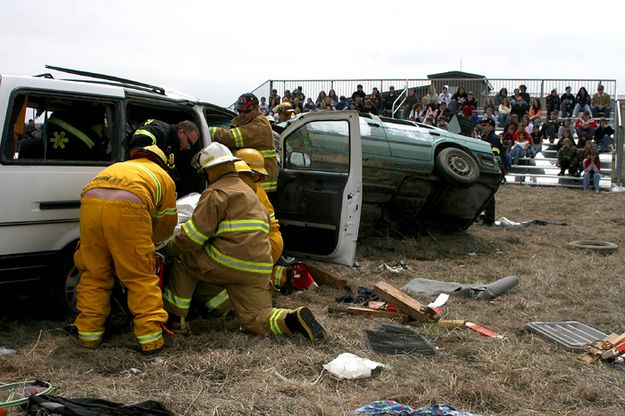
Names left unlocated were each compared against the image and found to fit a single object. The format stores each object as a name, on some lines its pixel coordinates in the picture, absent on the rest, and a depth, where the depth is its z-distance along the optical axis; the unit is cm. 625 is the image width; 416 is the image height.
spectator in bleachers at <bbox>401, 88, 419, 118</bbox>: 2000
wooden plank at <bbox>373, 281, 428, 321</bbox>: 545
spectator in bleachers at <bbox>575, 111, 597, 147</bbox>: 1822
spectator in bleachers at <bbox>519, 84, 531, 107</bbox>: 2001
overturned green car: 671
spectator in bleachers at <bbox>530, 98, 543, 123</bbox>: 1996
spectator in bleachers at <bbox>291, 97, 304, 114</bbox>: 1946
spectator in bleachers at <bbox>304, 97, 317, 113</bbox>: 2081
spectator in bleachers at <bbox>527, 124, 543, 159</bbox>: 1872
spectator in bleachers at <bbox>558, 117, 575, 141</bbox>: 1866
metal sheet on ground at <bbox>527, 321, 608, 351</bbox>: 492
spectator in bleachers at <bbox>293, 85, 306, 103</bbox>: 2127
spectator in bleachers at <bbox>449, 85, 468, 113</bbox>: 1931
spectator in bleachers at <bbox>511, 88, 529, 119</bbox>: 1939
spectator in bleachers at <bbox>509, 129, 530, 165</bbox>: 1819
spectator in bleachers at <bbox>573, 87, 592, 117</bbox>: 1961
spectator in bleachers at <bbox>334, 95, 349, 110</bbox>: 2037
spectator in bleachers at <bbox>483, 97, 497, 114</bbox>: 1958
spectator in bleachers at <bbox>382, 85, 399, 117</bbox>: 2052
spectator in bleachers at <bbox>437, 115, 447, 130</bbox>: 1484
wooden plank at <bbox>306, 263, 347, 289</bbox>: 655
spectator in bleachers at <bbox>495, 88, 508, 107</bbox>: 2044
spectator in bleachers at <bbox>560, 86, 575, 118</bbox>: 2006
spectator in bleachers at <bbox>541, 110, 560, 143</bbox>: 1969
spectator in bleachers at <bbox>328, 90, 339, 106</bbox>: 2108
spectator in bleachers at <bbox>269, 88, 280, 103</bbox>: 2190
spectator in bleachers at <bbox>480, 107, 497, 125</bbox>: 1810
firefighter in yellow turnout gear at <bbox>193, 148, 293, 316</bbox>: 550
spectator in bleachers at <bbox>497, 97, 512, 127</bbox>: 1991
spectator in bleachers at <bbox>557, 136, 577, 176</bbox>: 1653
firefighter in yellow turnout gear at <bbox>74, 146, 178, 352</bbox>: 450
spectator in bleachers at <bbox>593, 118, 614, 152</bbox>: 1806
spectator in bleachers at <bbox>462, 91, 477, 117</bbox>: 1864
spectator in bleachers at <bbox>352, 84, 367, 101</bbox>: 1984
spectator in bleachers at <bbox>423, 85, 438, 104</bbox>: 1933
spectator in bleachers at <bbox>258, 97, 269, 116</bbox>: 2074
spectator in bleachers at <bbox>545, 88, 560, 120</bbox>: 2025
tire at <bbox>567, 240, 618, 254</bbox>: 891
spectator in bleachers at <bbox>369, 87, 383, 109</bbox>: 2011
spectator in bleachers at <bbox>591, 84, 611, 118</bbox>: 1930
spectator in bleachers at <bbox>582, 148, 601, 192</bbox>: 1571
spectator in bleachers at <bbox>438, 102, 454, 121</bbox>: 1834
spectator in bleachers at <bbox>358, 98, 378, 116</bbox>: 1889
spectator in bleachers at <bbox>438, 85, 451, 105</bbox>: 2022
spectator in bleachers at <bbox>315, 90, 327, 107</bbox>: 2114
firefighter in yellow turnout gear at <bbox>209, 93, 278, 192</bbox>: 665
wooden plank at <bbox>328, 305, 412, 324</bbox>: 561
